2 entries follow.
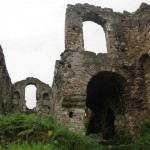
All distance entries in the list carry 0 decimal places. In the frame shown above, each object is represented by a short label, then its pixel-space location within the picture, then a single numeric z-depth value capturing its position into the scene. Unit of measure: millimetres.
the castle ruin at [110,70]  11375
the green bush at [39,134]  7462
